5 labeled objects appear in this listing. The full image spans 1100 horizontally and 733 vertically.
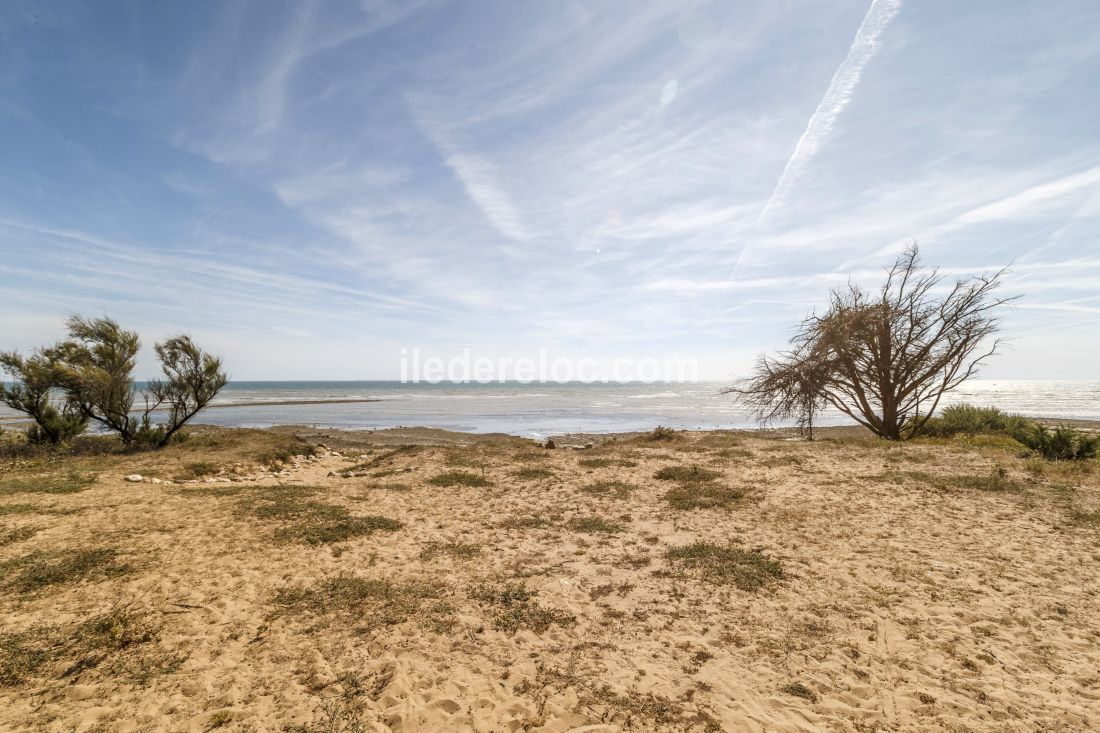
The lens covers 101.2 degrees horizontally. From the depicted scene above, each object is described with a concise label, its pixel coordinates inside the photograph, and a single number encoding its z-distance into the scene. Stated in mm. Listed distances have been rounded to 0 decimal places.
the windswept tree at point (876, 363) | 18375
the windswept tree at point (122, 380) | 17672
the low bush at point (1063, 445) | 14227
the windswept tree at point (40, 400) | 16938
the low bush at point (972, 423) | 21734
